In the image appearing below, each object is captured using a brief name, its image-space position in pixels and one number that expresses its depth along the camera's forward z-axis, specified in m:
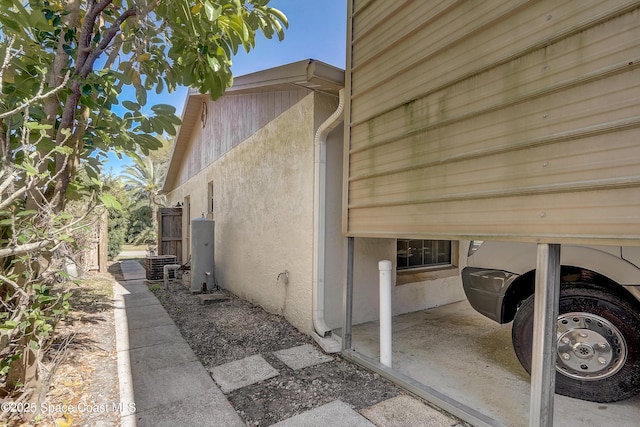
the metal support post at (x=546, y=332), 1.95
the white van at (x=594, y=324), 2.45
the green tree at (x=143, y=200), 24.42
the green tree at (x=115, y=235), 14.74
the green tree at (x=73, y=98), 2.28
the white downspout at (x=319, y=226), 4.23
